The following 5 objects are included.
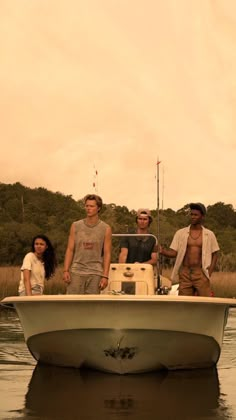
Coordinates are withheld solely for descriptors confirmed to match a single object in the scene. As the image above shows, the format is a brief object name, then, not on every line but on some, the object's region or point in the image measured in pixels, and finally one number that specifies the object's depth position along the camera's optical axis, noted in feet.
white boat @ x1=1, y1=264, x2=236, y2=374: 35.88
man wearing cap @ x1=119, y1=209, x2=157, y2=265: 40.98
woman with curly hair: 40.73
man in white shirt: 39.99
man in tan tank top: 38.40
